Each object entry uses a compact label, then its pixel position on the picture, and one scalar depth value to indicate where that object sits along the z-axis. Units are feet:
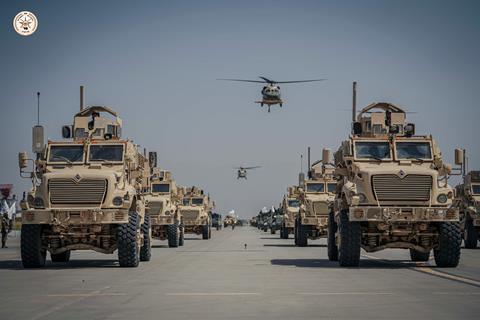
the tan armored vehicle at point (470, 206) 125.29
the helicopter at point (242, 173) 485.73
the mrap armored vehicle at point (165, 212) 127.65
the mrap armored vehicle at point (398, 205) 70.74
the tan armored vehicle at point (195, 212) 173.27
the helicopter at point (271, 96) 234.17
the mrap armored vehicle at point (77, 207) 72.33
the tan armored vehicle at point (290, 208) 158.92
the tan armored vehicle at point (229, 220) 479.99
